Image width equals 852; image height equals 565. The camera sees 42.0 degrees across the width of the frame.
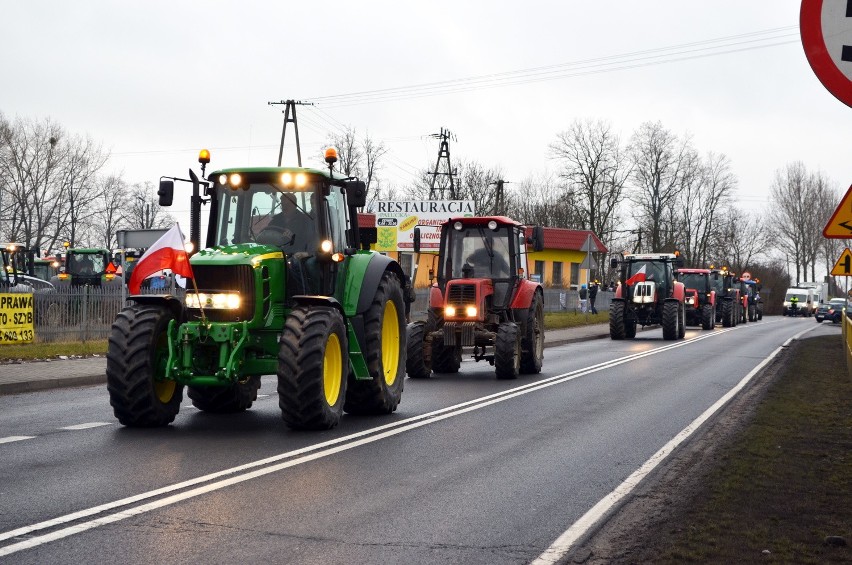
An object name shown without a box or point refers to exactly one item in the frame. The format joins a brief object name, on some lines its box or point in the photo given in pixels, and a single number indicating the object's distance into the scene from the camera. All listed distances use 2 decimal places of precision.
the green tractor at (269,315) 10.80
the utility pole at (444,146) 64.19
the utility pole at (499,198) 66.53
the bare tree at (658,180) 88.12
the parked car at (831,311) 67.56
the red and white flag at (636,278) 35.97
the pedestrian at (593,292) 56.68
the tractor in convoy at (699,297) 43.34
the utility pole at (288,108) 49.81
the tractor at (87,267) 39.84
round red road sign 5.26
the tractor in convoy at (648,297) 35.03
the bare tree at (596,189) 80.81
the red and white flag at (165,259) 10.88
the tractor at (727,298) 49.75
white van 87.00
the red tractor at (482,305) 18.88
